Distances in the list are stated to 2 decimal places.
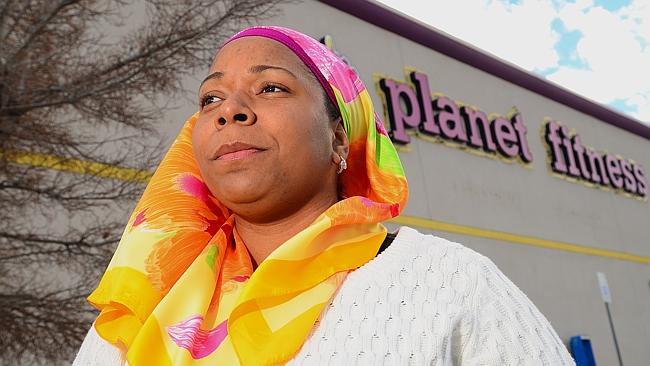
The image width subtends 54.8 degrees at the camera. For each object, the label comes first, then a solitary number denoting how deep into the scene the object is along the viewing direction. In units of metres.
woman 0.93
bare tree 3.18
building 7.71
